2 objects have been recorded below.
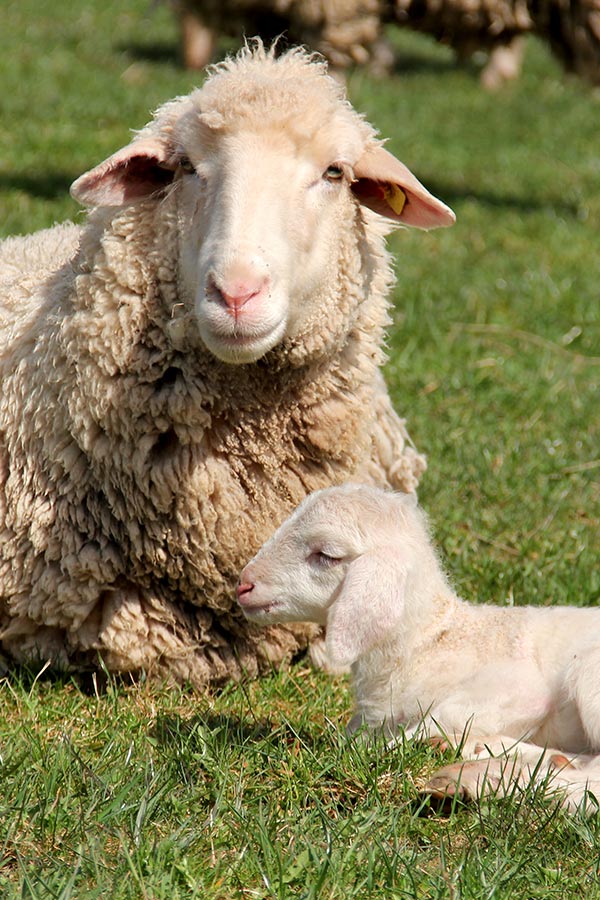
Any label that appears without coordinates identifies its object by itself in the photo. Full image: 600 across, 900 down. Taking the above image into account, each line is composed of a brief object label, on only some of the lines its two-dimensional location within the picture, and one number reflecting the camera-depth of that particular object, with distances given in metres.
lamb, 5.91
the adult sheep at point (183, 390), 6.75
